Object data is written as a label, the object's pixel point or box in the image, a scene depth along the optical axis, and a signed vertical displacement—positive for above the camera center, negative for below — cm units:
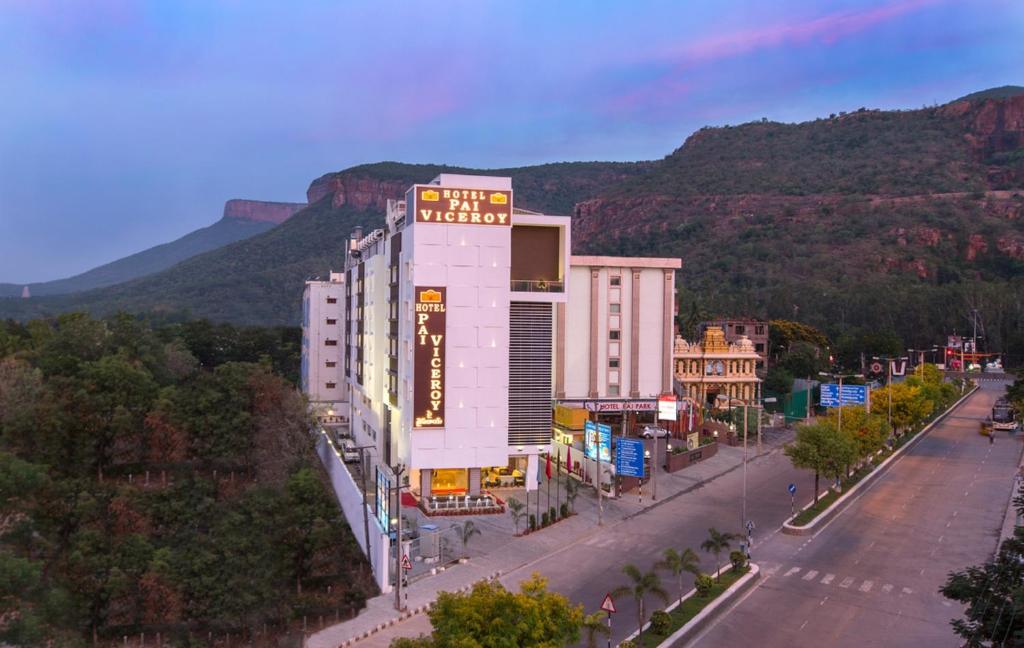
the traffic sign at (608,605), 3228 -1038
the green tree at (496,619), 2417 -830
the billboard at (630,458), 5597 -812
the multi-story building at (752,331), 12775 +118
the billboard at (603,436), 5891 -697
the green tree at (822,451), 5612 -757
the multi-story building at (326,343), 10000 -79
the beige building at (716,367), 10262 -354
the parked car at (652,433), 7112 -824
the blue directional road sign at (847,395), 7025 -468
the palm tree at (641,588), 3397 -1022
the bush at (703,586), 3884 -1148
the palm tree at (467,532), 4741 -1136
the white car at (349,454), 7266 -1040
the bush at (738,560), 4250 -1127
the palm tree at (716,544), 4122 -1014
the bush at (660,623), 3412 -1162
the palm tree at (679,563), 3756 -1022
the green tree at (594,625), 2683 -945
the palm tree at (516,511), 5134 -1093
